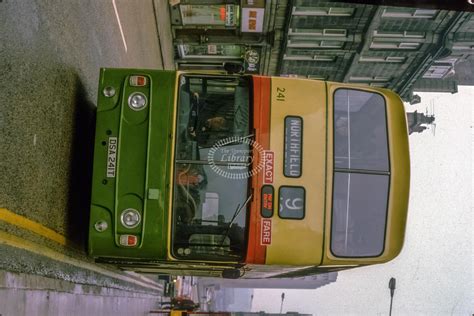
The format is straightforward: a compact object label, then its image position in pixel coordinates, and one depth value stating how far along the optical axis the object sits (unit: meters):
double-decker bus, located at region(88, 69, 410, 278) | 6.38
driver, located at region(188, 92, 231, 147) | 6.68
